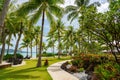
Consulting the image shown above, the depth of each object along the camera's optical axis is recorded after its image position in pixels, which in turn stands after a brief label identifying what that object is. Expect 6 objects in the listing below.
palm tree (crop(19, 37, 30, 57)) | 28.43
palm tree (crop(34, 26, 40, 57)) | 25.99
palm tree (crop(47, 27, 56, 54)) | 27.55
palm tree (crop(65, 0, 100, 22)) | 15.88
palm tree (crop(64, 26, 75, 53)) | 25.14
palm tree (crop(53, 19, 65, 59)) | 22.50
